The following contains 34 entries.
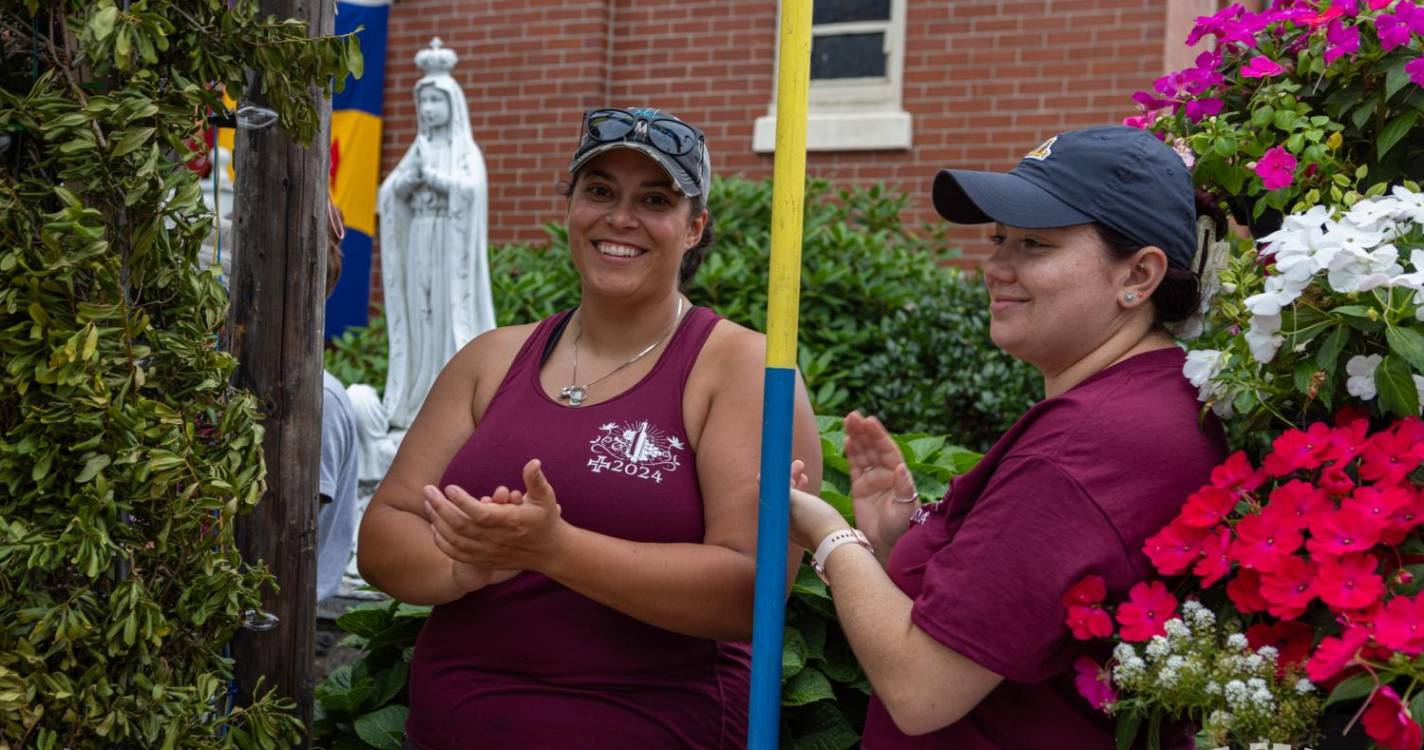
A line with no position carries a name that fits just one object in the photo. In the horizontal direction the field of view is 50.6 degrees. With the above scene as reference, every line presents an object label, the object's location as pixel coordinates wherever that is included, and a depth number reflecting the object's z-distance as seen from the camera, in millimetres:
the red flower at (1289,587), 1803
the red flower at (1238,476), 1918
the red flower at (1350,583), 1740
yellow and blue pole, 2230
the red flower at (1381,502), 1770
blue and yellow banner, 9891
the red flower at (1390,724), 1645
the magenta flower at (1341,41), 2250
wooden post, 2883
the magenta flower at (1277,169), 2264
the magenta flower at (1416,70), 2146
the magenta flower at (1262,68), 2396
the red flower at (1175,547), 1889
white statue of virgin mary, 6668
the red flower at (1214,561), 1875
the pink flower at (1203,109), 2523
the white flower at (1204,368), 2031
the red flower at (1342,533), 1773
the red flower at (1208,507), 1893
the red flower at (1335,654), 1707
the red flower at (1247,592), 1876
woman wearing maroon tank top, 2416
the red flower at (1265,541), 1836
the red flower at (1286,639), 1861
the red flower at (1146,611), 1891
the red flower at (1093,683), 1946
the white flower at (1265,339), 1979
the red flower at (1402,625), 1668
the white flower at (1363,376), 1913
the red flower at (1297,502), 1850
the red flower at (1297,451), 1885
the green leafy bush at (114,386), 2086
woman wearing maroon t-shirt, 1923
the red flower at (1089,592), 1902
